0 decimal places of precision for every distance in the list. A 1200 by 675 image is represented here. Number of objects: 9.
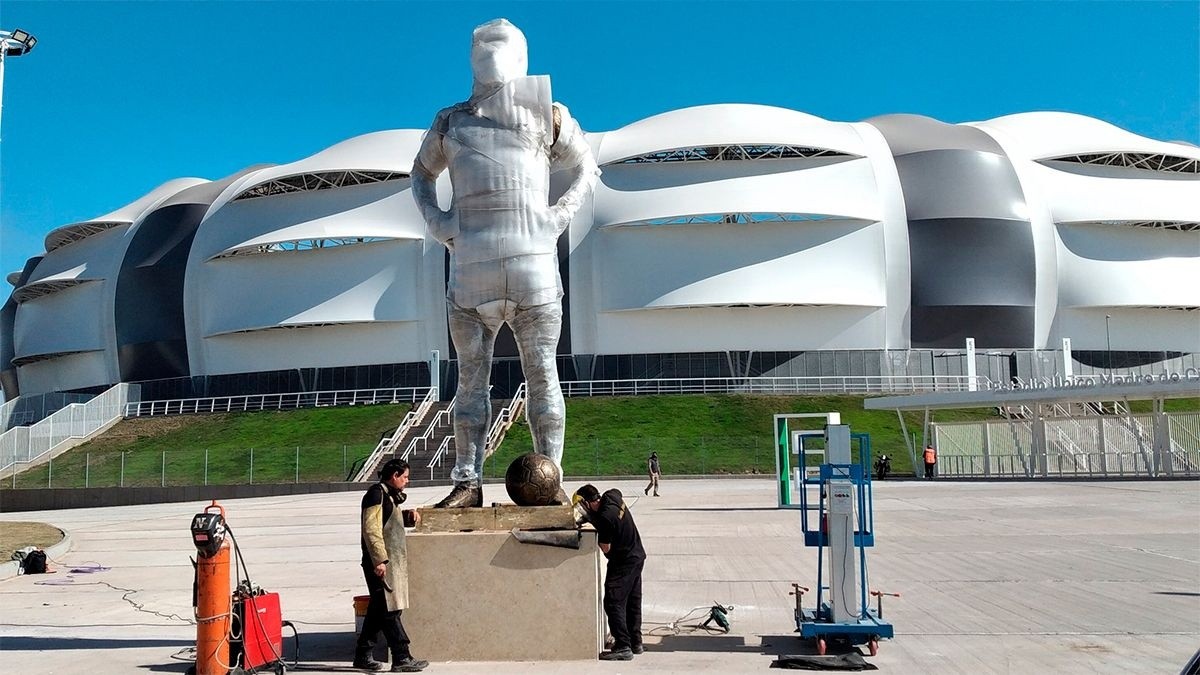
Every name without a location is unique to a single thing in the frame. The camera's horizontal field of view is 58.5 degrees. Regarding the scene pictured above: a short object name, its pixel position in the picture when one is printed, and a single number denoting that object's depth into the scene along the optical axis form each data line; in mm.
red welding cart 7191
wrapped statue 8570
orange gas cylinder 6965
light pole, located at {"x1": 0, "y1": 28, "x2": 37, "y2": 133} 19828
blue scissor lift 7461
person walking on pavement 28442
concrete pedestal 7398
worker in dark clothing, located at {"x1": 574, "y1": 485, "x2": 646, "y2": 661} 7566
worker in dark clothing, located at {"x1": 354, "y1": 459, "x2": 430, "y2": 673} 7160
